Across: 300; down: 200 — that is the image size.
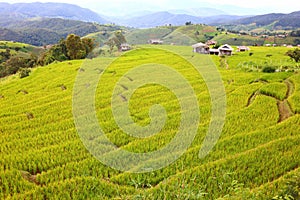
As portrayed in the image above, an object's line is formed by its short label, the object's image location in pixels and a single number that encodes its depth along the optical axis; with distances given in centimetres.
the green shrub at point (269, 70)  2378
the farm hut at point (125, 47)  5950
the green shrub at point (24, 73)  2648
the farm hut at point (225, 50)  4252
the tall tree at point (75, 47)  4025
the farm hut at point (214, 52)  4594
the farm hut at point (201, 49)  4778
